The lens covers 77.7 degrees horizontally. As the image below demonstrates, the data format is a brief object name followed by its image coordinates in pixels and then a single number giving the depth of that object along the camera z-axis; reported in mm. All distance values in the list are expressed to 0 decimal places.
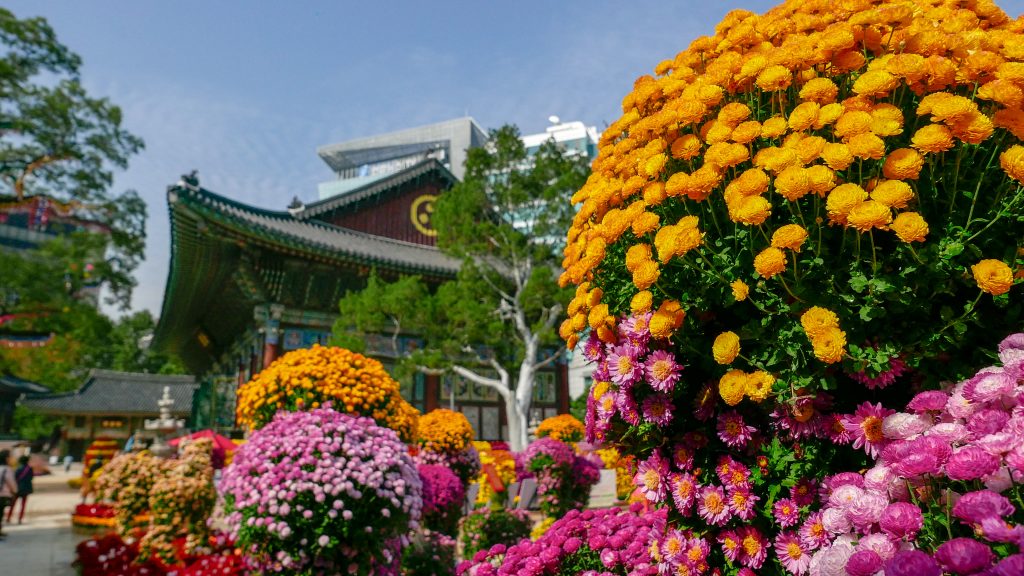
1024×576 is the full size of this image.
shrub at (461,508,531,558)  6309
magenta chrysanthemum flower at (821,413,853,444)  2042
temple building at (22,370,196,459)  31891
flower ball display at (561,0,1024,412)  1890
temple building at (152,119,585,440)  12672
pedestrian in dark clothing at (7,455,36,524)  11789
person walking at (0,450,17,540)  9977
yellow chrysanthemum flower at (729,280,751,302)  1981
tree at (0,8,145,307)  14172
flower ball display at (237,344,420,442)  5449
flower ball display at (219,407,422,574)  3873
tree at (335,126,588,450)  12188
